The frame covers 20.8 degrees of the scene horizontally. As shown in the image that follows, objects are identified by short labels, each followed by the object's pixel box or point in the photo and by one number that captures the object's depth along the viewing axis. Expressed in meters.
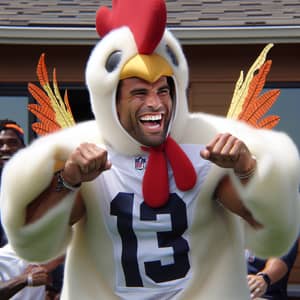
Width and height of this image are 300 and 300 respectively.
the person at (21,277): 4.22
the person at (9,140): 4.95
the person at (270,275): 4.00
